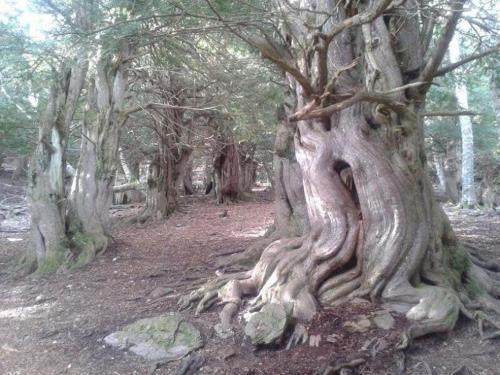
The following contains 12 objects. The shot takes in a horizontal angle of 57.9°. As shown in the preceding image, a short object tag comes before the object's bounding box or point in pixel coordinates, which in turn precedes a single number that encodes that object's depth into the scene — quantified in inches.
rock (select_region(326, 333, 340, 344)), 156.3
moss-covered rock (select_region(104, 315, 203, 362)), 161.0
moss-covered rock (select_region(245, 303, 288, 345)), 157.5
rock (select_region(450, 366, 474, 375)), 138.6
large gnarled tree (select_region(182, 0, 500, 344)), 176.1
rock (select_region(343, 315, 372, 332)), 161.9
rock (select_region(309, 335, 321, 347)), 155.5
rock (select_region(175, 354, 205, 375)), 147.3
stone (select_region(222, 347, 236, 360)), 153.4
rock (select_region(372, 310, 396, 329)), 163.1
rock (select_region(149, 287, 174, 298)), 221.3
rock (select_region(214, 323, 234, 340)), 168.7
